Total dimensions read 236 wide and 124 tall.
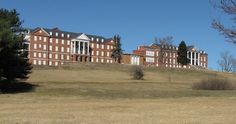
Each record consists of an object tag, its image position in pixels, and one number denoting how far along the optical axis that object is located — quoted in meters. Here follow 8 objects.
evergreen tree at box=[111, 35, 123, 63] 190.75
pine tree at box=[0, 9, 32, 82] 59.97
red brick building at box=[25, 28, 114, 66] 185.12
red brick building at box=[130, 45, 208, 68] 176.38
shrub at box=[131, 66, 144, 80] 101.83
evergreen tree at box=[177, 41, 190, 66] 176.75
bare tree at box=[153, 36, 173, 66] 175.12
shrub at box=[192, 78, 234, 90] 71.94
